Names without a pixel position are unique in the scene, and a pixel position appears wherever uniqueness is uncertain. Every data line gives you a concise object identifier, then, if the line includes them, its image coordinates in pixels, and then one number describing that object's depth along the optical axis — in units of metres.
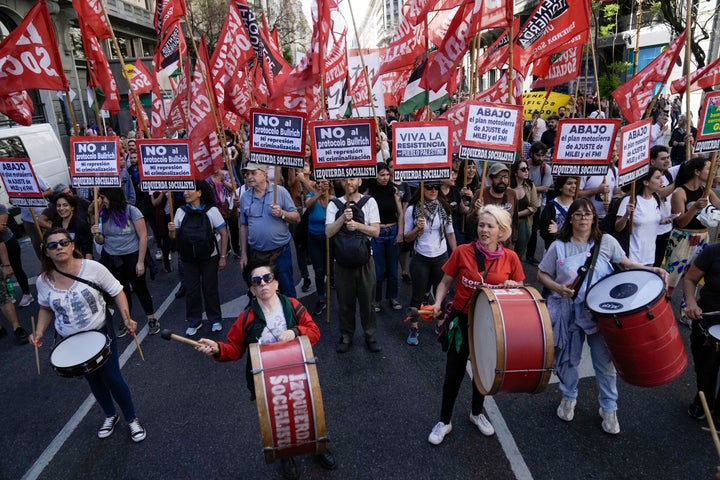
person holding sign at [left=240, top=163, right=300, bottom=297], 5.26
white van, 9.73
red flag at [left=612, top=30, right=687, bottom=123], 5.79
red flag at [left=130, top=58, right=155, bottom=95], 9.30
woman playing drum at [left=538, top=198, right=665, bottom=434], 3.50
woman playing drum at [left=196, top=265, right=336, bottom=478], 3.09
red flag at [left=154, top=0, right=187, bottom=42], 7.06
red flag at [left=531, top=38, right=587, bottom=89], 7.33
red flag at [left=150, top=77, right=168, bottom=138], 8.12
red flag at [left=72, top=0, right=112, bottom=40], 6.41
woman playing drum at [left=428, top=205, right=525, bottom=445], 3.38
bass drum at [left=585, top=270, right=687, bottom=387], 2.97
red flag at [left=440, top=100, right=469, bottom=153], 6.63
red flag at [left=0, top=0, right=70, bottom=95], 5.23
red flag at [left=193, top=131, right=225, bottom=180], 6.46
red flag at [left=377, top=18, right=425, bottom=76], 6.70
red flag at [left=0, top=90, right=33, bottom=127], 5.60
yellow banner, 16.98
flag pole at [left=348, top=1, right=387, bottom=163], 6.02
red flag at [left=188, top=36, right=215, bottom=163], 6.20
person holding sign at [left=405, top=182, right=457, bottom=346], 5.06
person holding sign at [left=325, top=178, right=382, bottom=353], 4.66
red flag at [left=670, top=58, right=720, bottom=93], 6.55
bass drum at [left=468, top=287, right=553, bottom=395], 2.88
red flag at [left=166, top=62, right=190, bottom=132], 7.27
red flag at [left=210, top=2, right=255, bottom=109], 6.95
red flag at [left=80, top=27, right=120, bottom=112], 6.67
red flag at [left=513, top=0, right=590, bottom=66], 6.47
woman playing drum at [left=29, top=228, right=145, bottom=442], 3.46
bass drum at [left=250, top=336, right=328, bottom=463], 2.67
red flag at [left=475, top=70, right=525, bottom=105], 6.72
